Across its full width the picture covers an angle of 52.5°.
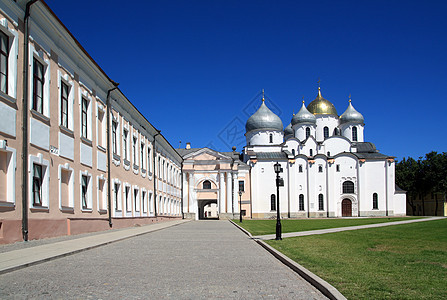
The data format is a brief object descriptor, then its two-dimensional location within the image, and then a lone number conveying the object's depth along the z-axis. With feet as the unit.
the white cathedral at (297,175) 211.61
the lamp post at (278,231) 56.38
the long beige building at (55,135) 46.91
